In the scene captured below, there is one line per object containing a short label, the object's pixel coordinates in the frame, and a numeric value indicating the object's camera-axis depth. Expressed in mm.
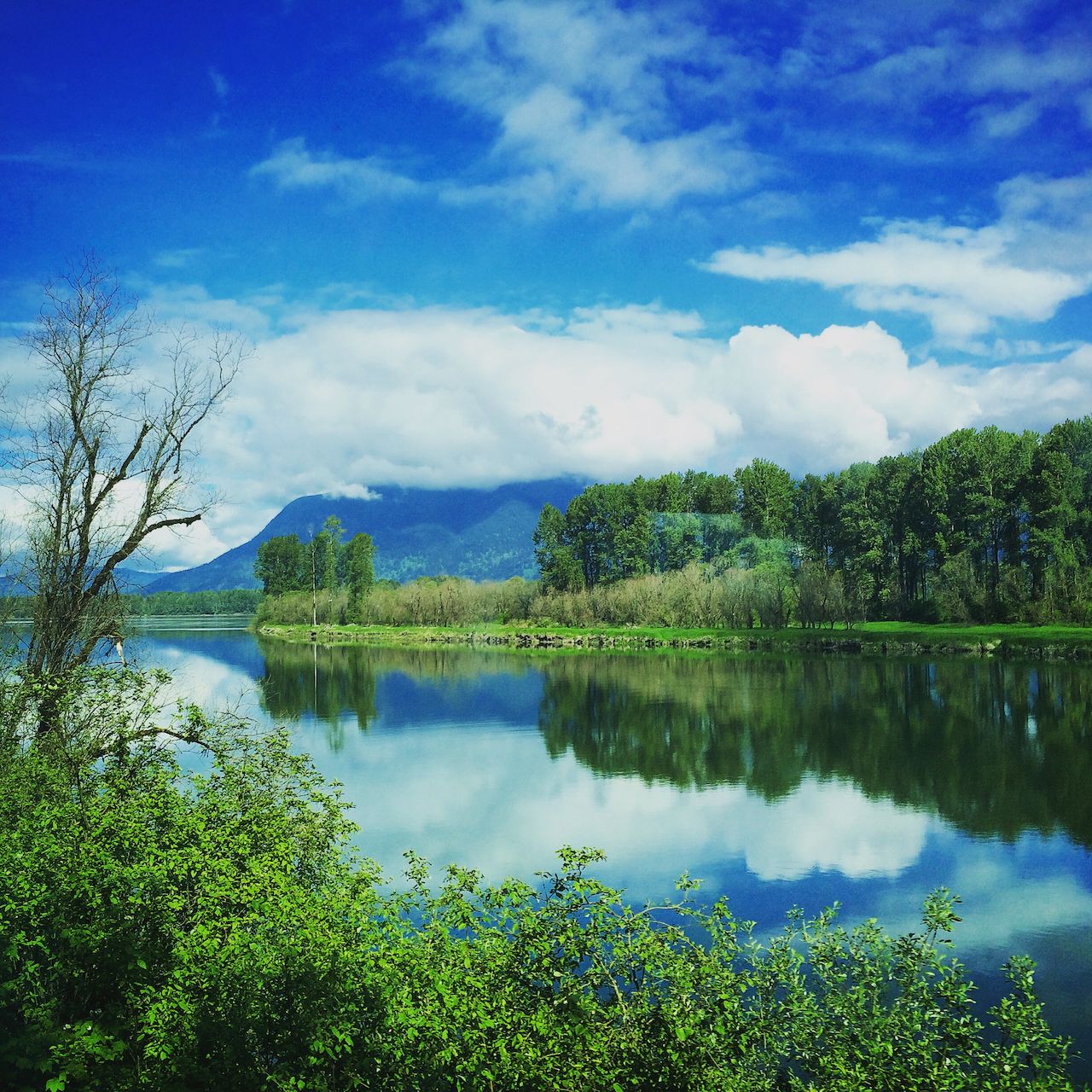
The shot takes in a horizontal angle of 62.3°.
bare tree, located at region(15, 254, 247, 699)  16422
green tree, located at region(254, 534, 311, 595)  138000
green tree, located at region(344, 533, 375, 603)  120938
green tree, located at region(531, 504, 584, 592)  109250
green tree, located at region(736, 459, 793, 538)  106062
